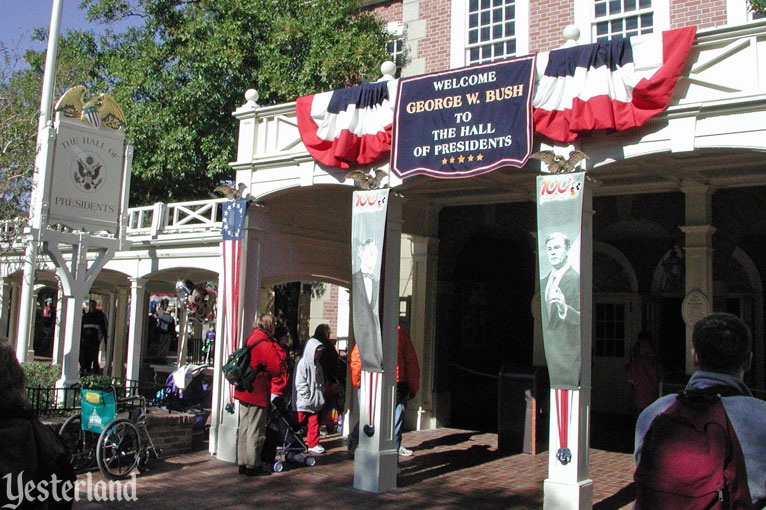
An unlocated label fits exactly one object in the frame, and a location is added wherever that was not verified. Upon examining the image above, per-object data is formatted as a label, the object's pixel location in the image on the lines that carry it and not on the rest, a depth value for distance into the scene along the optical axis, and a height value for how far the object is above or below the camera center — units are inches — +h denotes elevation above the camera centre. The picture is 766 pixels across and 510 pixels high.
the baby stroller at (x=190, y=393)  437.7 -39.3
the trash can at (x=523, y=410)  412.2 -39.1
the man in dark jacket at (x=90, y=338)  701.9 -8.0
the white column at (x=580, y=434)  273.9 -34.8
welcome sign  295.7 +92.1
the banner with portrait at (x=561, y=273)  277.9 +26.2
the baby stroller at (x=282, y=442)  356.5 -53.6
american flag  391.9 +38.4
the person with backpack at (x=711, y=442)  107.6 -14.5
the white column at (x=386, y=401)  323.9 -28.9
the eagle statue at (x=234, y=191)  398.6 +77.2
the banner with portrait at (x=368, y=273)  331.6 +28.8
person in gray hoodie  387.2 -24.6
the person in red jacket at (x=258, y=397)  339.0 -29.3
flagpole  447.8 +84.6
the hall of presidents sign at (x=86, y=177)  455.5 +96.5
